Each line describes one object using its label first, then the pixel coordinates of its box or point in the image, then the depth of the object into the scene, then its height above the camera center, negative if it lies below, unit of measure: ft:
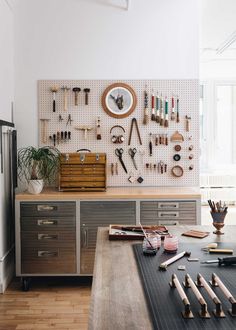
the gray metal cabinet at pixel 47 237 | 13.44 -2.39
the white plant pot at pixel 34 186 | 13.64 -0.80
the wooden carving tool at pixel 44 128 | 15.15 +1.16
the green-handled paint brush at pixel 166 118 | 15.20 +1.51
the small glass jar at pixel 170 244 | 7.20 -1.43
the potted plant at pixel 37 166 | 13.75 -0.17
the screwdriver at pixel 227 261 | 6.45 -1.52
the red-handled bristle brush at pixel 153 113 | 15.17 +1.68
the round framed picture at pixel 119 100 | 15.16 +2.14
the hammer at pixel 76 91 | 15.02 +2.46
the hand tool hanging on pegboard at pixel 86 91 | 15.06 +2.45
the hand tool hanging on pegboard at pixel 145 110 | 15.14 +1.78
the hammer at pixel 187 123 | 15.28 +1.33
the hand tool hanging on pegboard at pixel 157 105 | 15.21 +1.95
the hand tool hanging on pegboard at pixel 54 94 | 15.07 +2.36
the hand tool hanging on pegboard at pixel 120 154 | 15.20 +0.22
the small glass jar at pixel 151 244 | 7.10 -1.42
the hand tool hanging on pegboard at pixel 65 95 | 15.10 +2.32
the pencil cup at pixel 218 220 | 8.42 -1.17
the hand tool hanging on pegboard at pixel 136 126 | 15.19 +1.21
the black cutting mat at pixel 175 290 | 4.42 -1.63
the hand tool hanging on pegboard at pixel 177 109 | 15.26 +1.81
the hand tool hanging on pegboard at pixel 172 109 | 15.24 +1.83
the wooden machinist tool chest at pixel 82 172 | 14.10 -0.37
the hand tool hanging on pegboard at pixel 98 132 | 15.13 +1.01
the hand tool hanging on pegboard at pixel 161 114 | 15.20 +1.65
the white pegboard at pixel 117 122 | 15.19 +1.37
